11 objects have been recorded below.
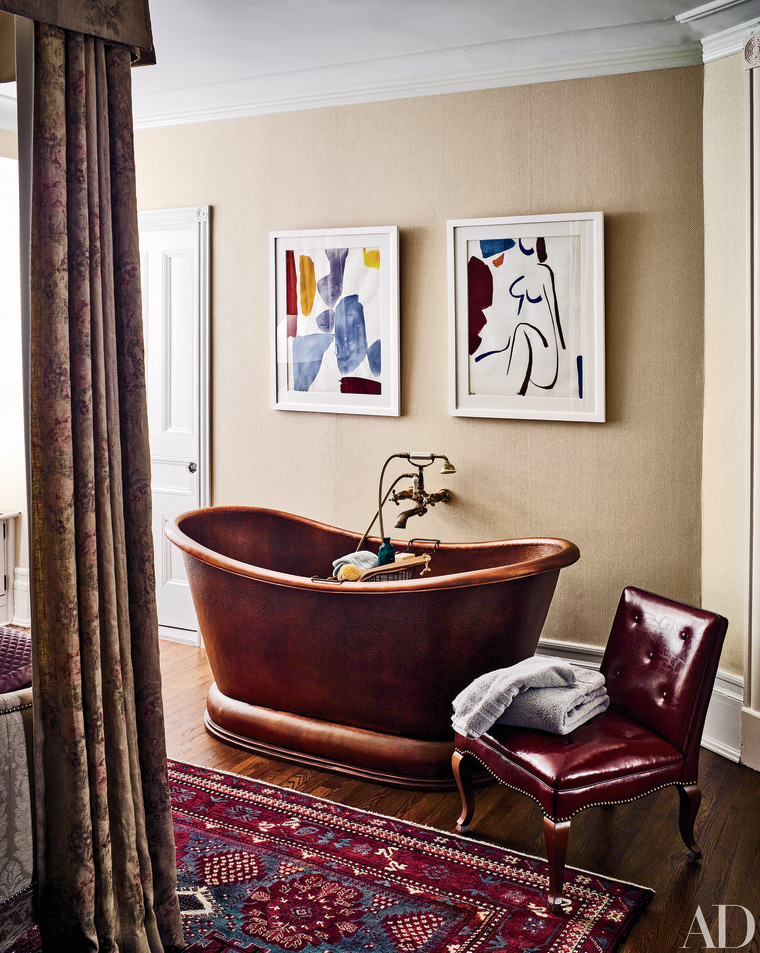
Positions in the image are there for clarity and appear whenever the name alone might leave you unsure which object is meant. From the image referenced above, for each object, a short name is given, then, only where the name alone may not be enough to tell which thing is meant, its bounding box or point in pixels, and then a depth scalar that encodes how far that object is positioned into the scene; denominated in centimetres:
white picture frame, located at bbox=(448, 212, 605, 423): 349
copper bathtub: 281
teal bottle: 338
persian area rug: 213
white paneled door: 442
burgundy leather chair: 225
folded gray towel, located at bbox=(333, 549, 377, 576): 344
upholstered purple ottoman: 199
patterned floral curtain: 180
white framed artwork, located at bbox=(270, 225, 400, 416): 392
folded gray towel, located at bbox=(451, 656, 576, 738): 245
